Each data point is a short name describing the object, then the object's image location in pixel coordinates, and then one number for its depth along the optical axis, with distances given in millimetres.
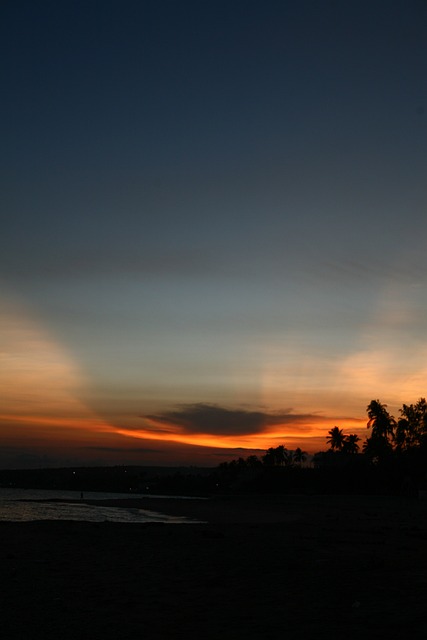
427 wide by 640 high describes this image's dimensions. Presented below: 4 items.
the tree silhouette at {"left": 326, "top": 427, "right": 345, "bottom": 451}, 144250
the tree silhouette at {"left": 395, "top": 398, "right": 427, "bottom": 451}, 106062
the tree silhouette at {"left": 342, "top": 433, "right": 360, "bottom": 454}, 145250
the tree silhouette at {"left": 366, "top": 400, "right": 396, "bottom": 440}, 110562
